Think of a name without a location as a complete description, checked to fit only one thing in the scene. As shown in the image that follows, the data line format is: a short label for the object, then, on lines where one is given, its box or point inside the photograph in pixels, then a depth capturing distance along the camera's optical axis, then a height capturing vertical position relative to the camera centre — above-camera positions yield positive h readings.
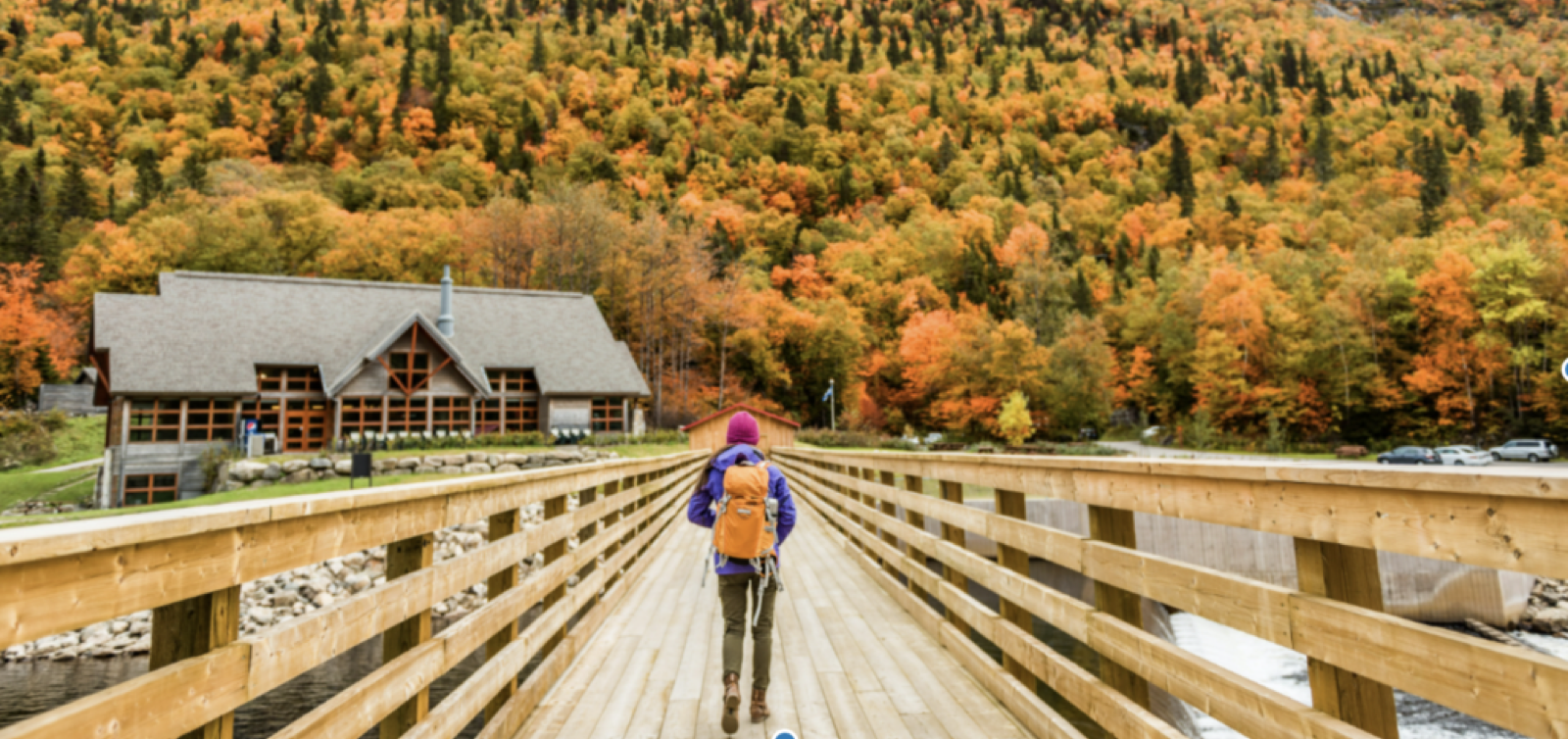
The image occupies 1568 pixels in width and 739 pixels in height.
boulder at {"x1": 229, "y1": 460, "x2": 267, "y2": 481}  24.86 -0.94
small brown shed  39.09 -0.16
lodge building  28.11 +3.07
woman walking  4.34 -0.59
